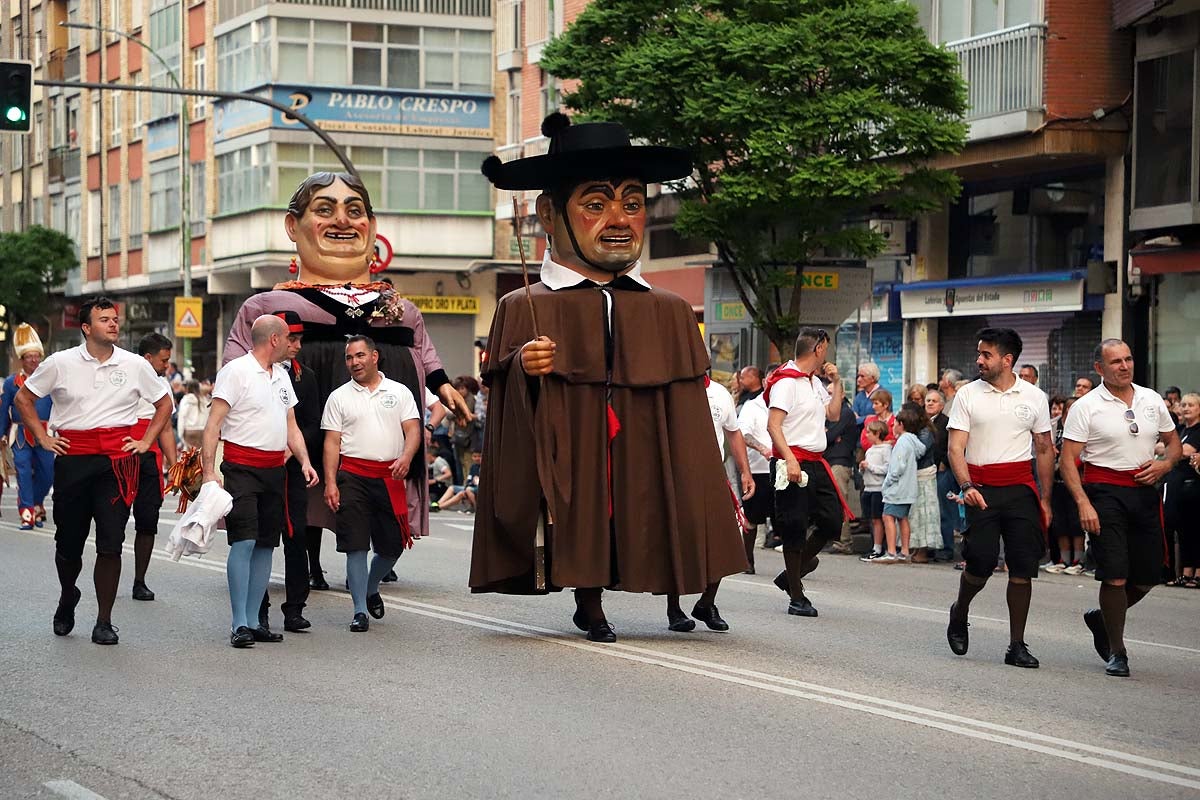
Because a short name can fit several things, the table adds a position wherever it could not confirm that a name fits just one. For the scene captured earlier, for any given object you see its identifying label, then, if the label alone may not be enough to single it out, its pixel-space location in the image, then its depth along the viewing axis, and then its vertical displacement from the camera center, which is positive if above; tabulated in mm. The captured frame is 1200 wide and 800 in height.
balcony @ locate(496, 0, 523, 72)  43250 +6855
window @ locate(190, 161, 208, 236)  49094 +3519
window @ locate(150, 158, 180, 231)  50938 +3785
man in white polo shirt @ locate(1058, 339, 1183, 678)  10453 -750
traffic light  23750 +2973
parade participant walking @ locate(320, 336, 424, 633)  11477 -713
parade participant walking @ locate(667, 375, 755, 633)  11445 -905
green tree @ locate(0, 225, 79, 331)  56219 +1993
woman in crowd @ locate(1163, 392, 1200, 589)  16672 -1379
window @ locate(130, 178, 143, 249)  54375 +3412
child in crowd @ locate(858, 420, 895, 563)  19531 -1411
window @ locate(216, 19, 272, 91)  44156 +6476
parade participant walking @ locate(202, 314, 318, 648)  10531 -673
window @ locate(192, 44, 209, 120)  48531 +6518
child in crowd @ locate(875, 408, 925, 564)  18844 -1406
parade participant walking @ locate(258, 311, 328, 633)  11188 -1259
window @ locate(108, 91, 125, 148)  56188 +6253
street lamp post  41500 +2955
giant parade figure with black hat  10648 -476
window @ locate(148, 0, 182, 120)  50531 +7694
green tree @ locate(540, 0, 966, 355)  22938 +2827
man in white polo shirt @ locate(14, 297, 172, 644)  10789 -590
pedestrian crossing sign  37281 +367
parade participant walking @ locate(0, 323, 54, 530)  20094 -1430
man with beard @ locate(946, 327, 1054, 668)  10555 -700
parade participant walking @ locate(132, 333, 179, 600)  12837 -1062
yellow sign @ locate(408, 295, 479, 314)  46188 +781
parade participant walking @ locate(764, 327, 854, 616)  12656 -815
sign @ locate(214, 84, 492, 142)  44000 +5221
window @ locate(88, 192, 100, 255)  58500 +3400
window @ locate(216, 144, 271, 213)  44312 +3666
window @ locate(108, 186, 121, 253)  56344 +3417
